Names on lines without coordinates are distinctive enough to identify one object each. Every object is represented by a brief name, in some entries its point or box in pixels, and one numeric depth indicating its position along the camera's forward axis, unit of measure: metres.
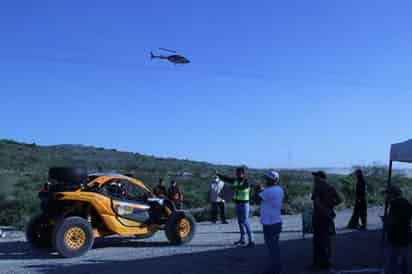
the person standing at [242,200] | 11.95
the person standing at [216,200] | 18.78
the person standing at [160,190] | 18.38
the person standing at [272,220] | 9.04
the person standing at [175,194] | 18.86
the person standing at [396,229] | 7.97
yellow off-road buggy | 11.32
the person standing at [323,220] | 9.52
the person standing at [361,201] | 15.01
